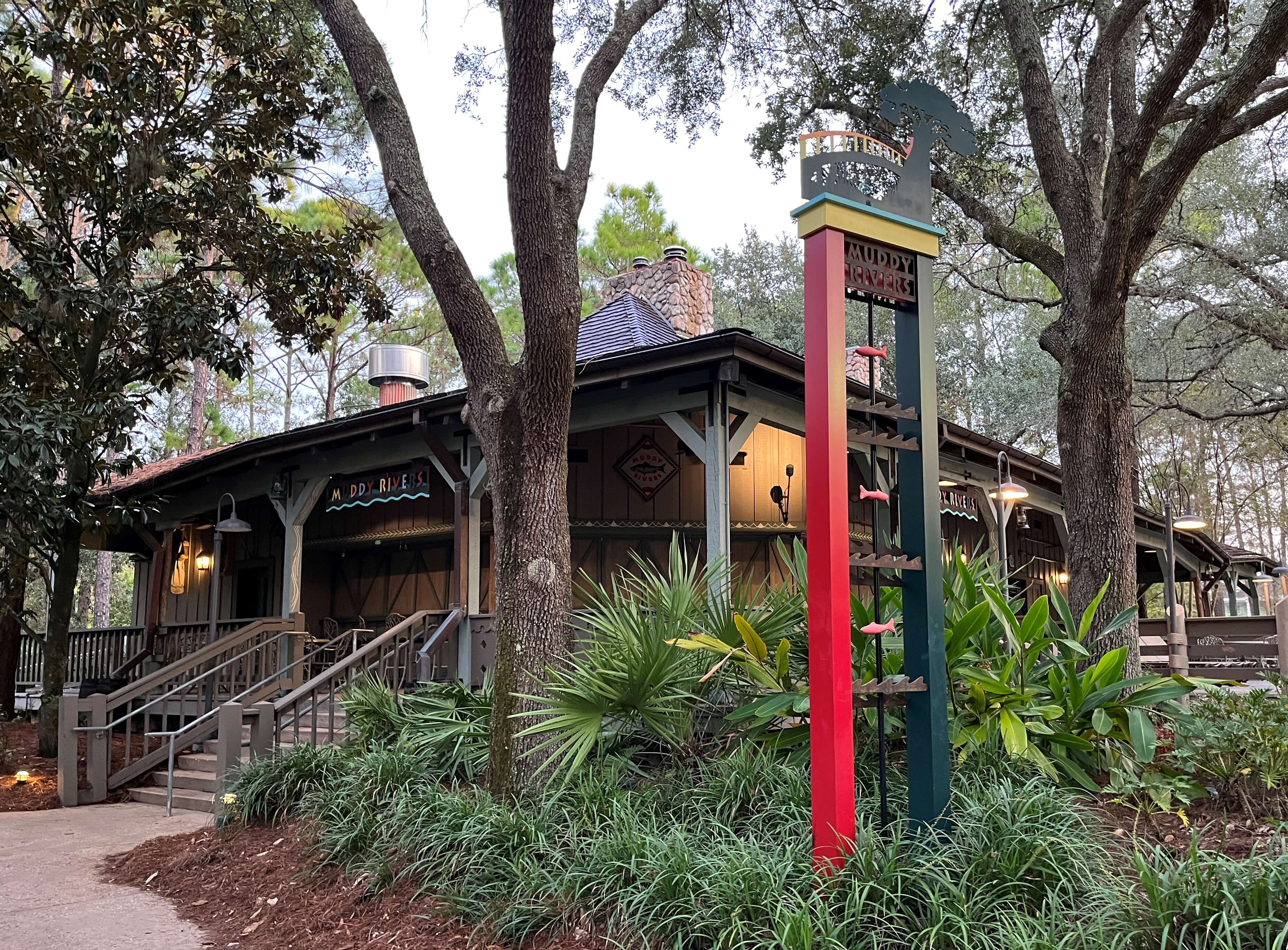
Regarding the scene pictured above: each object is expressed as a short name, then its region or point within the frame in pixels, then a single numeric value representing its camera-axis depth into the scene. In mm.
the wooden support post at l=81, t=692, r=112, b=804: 9703
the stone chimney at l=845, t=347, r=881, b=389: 18172
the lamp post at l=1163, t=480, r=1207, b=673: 13234
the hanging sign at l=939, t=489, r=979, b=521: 13867
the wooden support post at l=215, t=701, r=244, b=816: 7973
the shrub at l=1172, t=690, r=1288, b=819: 4461
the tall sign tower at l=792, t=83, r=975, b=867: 3975
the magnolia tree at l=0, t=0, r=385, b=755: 10414
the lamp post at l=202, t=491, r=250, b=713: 12773
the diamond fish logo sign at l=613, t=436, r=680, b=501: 12734
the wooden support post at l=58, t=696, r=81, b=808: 9547
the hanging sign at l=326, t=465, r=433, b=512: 12078
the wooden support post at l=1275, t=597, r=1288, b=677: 9258
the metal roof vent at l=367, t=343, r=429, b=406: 17391
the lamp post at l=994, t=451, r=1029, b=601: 12517
